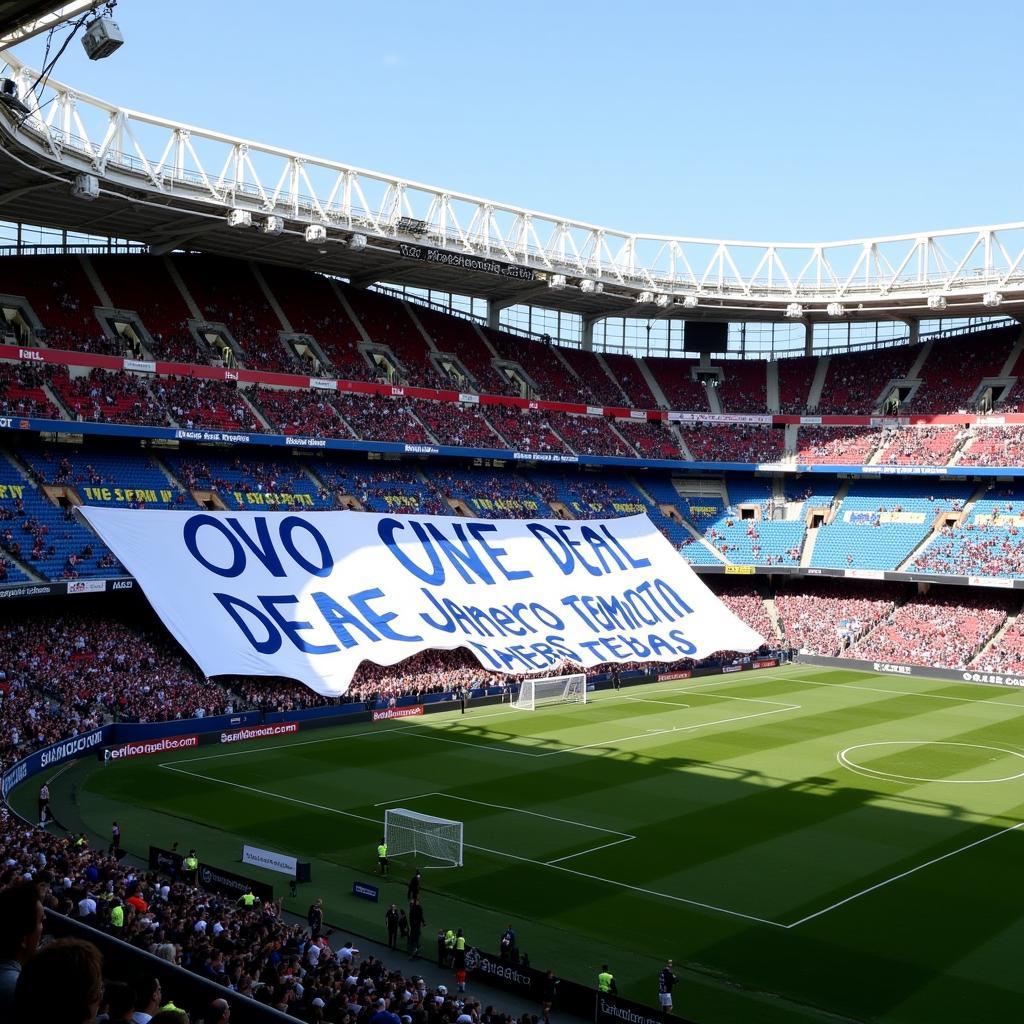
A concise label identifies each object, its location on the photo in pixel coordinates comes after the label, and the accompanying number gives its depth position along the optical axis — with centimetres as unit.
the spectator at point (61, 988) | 362
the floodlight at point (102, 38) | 2261
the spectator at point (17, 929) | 428
